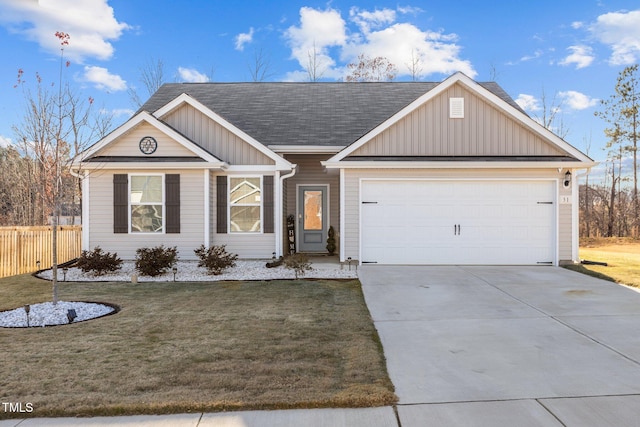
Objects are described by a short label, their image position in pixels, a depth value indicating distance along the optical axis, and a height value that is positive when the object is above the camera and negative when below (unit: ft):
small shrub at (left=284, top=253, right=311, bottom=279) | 31.45 -4.16
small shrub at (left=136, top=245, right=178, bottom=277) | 31.60 -3.97
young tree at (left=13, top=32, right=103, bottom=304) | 20.72 +3.51
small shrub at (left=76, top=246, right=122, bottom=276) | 31.76 -4.10
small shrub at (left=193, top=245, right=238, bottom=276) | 32.12 -3.94
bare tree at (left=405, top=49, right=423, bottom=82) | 90.99 +30.74
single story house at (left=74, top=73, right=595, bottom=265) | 35.86 +1.86
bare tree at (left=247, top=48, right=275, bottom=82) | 88.43 +29.29
